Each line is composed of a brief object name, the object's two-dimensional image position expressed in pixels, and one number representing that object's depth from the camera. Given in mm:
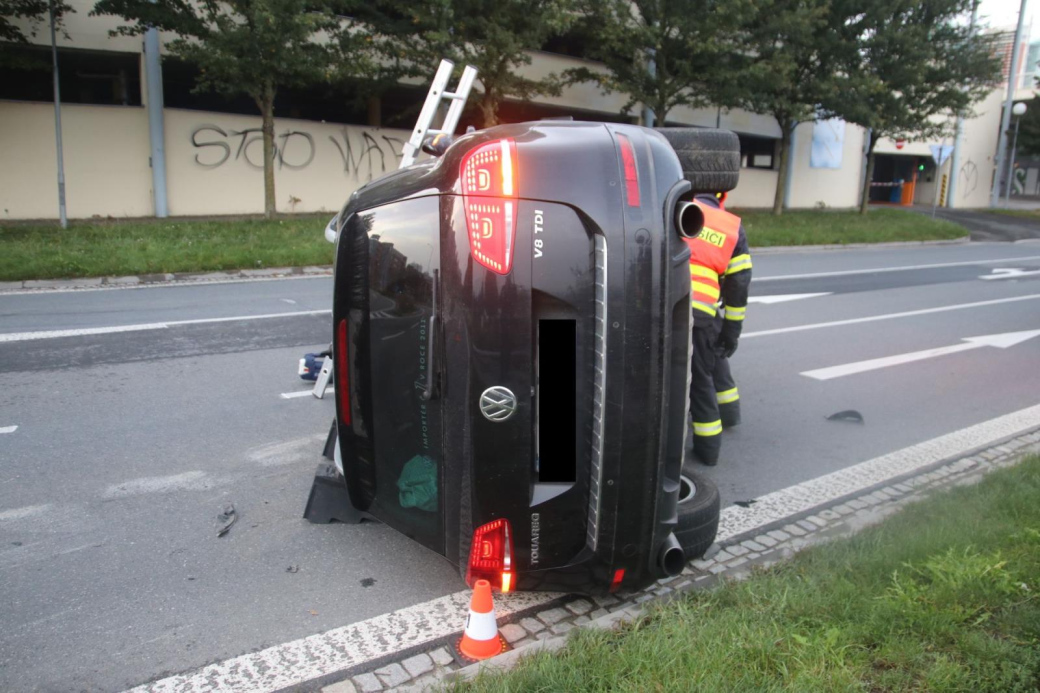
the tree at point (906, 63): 24000
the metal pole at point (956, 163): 40125
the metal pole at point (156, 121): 18578
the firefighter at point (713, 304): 4977
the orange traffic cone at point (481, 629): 3057
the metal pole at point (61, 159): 15672
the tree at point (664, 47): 21203
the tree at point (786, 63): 21938
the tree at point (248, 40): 14711
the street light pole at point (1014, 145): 38156
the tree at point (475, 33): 17922
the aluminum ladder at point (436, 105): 5391
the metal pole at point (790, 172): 33562
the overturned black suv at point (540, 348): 2836
